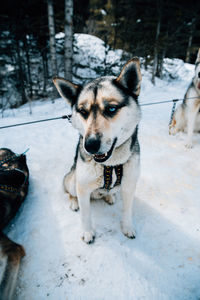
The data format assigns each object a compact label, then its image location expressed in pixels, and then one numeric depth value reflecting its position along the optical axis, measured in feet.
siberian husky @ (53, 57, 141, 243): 4.15
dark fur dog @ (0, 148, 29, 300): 4.11
